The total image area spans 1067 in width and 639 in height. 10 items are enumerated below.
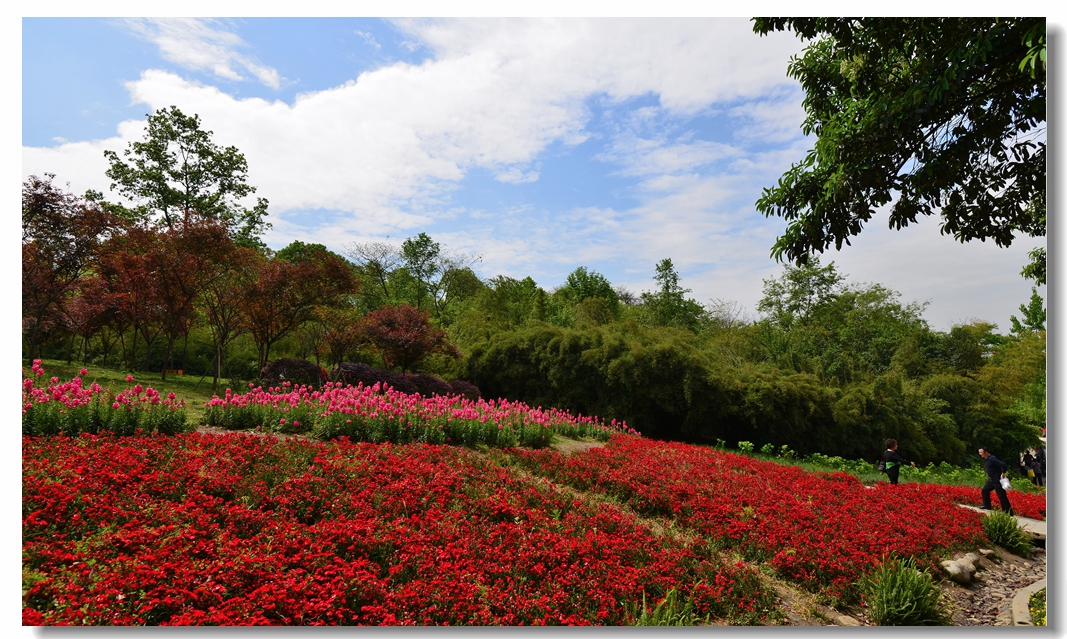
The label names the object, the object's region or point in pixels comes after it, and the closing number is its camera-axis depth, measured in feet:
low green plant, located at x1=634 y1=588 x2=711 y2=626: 10.19
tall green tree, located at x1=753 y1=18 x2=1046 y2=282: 12.73
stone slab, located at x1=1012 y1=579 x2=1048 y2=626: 12.05
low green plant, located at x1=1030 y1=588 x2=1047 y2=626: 11.96
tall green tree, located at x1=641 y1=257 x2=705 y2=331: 82.12
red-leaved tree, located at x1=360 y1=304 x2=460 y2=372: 40.98
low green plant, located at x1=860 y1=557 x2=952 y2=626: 11.38
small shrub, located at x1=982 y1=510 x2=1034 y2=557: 17.79
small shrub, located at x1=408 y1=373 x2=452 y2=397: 37.55
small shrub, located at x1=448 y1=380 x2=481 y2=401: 40.06
